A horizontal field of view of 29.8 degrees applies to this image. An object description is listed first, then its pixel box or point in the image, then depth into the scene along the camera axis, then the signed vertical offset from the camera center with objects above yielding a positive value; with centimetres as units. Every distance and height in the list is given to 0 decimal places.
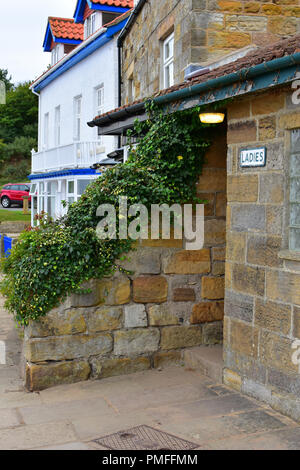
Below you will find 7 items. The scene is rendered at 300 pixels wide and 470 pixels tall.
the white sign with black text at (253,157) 509 +52
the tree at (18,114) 4500 +795
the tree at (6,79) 5328 +1321
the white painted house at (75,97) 1627 +391
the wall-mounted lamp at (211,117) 568 +97
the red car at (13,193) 3259 +113
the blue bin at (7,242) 1402 -75
